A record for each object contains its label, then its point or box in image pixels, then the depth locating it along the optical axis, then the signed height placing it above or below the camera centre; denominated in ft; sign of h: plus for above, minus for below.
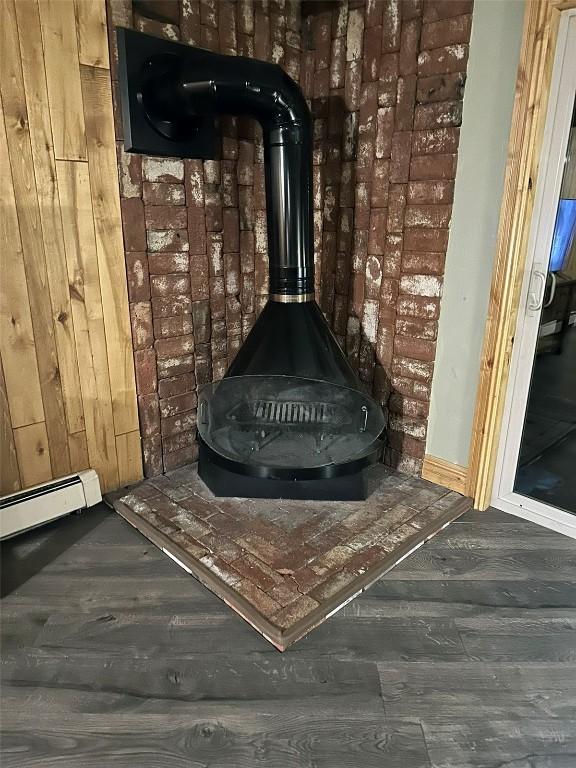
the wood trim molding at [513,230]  5.86 -0.15
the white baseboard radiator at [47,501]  6.46 -3.51
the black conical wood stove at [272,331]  6.44 -1.50
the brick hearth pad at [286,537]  5.52 -3.80
